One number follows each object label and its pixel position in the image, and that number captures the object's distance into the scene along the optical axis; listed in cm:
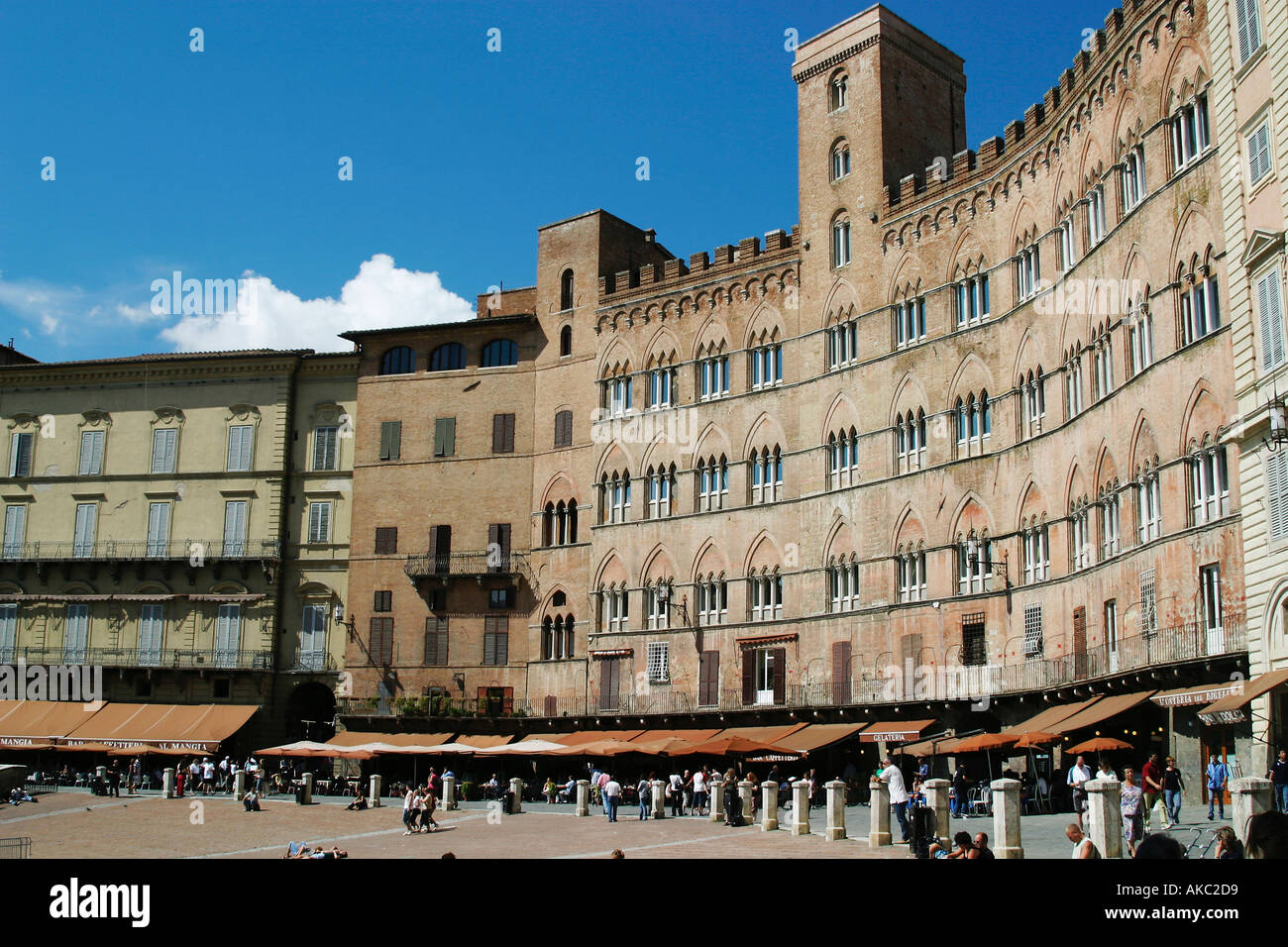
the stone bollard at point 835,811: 2480
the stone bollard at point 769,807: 2822
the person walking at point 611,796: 3422
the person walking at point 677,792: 3628
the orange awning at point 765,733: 4256
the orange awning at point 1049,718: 3196
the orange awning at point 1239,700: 2289
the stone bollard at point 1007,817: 1822
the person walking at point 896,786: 2369
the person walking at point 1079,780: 2461
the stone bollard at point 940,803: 2041
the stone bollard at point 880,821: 2261
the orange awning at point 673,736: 4475
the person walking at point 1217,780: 2317
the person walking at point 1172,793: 2350
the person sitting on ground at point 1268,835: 807
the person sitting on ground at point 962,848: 1474
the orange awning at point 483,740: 4831
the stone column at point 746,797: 3070
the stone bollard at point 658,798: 3525
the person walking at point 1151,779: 2305
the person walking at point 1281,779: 2020
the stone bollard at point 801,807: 2656
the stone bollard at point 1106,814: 1672
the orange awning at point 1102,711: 2930
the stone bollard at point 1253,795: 1596
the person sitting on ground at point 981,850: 1433
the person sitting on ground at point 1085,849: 1300
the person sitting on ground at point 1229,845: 1171
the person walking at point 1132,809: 1912
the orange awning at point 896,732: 3834
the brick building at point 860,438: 3070
